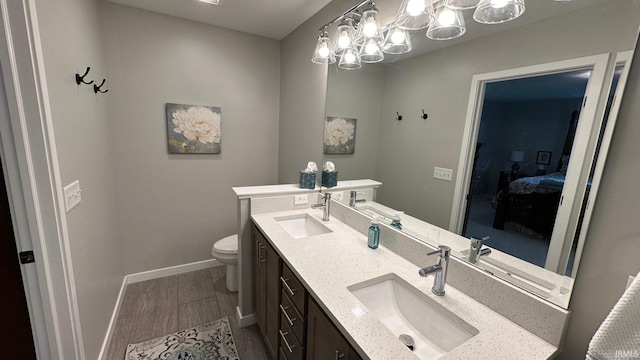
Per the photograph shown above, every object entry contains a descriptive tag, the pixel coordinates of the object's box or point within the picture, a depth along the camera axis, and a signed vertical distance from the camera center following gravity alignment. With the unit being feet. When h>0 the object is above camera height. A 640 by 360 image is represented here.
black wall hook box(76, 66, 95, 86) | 4.81 +0.87
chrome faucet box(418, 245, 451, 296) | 3.43 -1.67
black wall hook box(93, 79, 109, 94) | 5.87 +0.83
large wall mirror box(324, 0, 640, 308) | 2.55 +0.20
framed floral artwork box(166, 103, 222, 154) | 8.15 +0.04
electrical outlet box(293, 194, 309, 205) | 6.79 -1.70
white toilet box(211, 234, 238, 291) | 7.64 -3.68
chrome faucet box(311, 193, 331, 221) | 6.18 -1.67
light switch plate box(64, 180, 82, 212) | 4.11 -1.20
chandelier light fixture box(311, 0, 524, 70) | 3.31 +1.88
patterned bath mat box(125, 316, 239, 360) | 5.75 -5.06
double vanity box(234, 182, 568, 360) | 2.70 -2.06
